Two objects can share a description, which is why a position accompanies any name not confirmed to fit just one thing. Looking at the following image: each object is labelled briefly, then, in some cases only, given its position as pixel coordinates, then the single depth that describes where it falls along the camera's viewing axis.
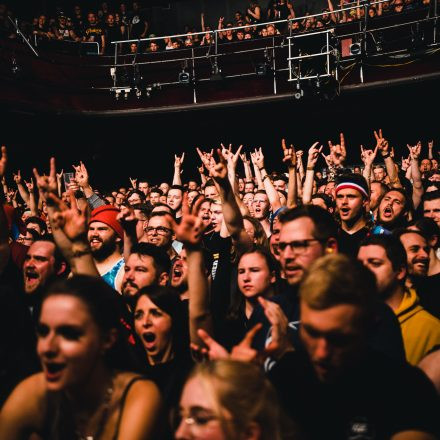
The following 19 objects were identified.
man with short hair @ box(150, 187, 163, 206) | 6.98
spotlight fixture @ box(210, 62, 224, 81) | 12.24
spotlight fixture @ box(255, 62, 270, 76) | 11.89
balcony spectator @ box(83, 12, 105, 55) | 13.53
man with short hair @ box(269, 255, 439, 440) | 1.54
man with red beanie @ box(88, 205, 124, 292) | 3.90
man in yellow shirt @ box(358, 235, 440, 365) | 2.46
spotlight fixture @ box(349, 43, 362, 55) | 10.72
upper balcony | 10.59
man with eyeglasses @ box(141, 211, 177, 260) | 4.19
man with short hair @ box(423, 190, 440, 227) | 4.39
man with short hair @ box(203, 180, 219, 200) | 5.74
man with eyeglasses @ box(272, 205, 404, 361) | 2.33
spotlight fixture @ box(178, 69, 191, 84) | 12.43
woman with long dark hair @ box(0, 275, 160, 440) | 1.80
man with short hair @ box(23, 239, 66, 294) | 3.36
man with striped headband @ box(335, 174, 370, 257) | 4.04
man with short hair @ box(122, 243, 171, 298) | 3.21
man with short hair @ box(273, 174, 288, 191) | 6.81
